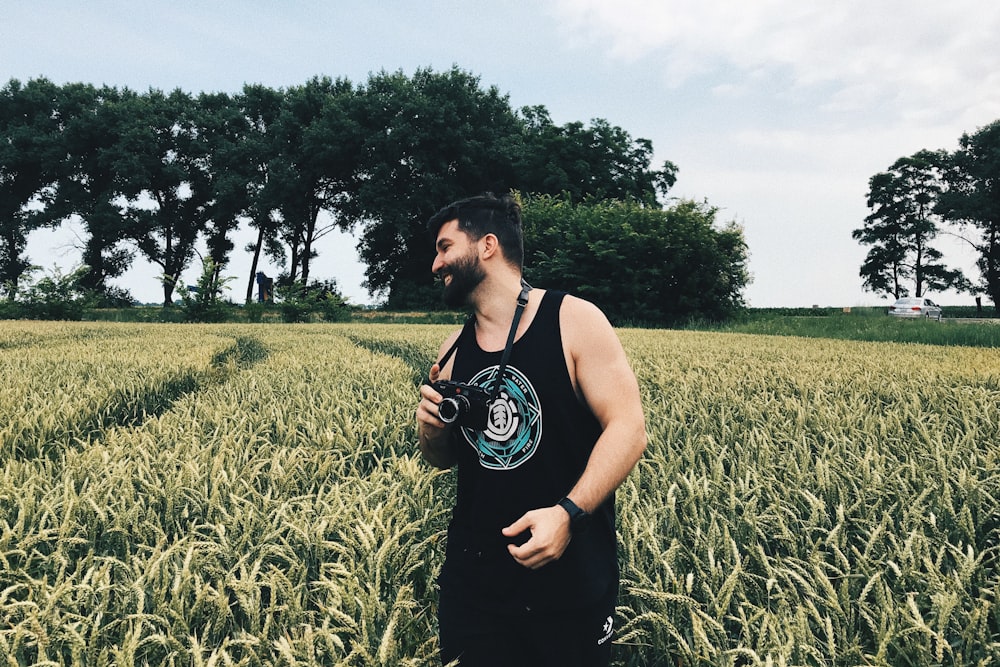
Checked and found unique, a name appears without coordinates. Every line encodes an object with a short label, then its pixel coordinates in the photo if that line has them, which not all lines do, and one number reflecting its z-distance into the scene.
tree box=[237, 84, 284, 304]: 37.66
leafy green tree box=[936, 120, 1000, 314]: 39.72
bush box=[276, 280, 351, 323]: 26.89
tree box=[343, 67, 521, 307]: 36.19
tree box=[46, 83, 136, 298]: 38.09
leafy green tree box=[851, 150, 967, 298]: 48.00
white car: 32.84
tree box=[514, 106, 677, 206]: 39.56
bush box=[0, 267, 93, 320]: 24.72
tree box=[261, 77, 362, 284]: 36.81
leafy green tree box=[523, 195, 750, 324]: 24.34
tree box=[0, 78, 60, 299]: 39.19
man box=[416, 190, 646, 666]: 1.71
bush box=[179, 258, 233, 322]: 24.86
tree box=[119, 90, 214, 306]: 37.97
